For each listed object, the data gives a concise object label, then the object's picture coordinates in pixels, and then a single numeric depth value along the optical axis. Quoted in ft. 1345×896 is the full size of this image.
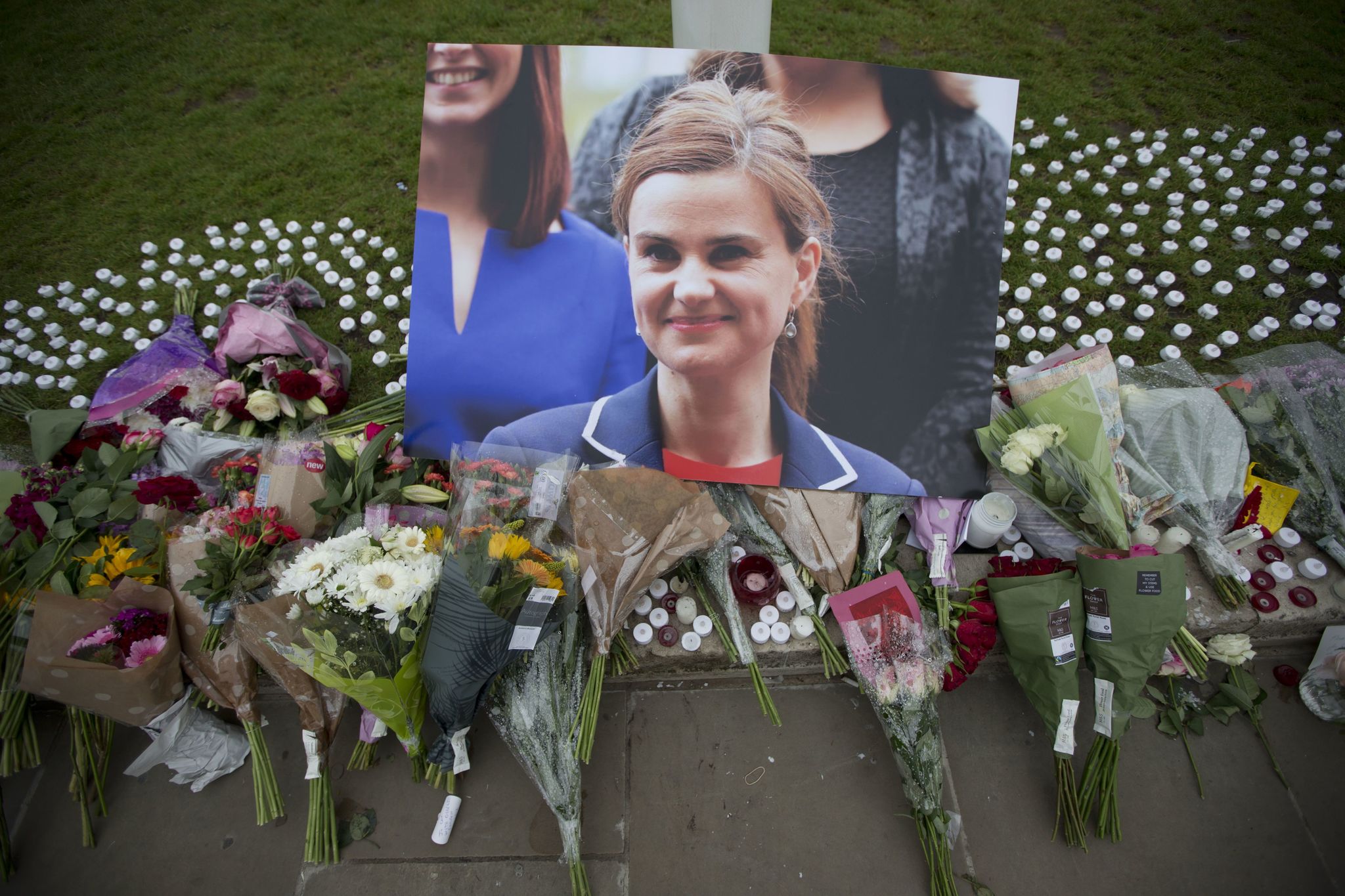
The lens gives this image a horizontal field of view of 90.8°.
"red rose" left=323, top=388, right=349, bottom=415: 9.62
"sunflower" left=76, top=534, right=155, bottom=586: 7.45
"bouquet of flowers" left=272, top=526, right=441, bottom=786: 6.05
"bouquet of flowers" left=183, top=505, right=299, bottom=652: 6.92
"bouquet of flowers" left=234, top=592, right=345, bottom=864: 7.03
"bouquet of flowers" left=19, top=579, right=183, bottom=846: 6.68
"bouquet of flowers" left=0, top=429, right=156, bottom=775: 7.47
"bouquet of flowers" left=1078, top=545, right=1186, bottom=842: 6.77
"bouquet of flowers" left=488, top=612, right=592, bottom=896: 6.78
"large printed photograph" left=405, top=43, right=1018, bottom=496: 8.04
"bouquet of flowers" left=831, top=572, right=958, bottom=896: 6.91
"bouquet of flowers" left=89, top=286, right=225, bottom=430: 9.45
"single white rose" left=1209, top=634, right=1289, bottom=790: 7.64
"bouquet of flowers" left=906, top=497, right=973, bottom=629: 7.75
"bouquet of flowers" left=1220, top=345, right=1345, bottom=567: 8.16
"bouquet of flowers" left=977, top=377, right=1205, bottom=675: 7.25
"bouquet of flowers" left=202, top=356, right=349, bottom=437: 9.14
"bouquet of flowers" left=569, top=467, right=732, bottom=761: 7.04
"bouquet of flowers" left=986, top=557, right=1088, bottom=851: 6.97
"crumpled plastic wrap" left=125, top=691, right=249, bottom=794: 7.30
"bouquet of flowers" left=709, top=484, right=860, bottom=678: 7.70
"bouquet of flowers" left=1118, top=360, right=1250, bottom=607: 7.74
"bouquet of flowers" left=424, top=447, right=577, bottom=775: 6.12
